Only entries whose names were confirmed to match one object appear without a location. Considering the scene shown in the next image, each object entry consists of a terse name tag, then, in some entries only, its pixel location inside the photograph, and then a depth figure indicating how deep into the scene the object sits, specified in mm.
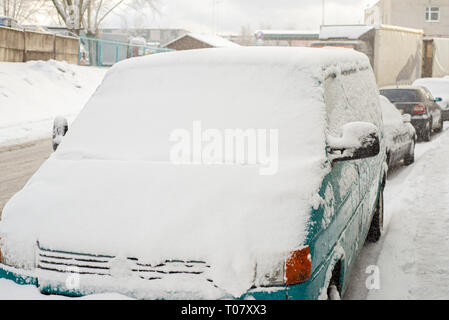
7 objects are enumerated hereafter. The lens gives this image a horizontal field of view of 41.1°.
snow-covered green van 2893
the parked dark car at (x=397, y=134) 9516
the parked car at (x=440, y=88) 20066
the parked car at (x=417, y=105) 15016
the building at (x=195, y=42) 66125
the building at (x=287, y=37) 83781
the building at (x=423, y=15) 66625
